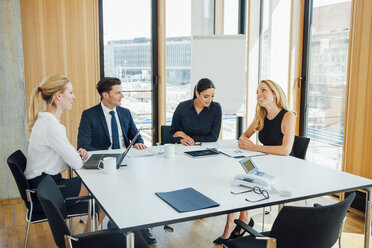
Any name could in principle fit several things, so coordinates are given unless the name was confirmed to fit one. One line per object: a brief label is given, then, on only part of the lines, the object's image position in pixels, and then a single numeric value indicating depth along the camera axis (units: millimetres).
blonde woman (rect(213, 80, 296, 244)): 3145
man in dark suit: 3379
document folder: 1886
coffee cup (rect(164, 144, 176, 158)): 3016
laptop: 2635
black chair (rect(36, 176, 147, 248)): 1782
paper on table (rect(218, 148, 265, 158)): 3063
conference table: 1817
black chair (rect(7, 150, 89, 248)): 2484
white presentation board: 5242
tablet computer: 3051
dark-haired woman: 3727
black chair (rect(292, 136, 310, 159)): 3367
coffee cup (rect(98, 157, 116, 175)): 2488
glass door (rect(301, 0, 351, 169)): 4348
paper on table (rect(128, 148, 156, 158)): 3068
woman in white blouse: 2621
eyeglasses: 2068
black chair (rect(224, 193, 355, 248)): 1699
